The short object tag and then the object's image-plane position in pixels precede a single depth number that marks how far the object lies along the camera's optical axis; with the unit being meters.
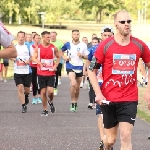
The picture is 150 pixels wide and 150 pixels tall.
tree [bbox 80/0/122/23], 105.50
